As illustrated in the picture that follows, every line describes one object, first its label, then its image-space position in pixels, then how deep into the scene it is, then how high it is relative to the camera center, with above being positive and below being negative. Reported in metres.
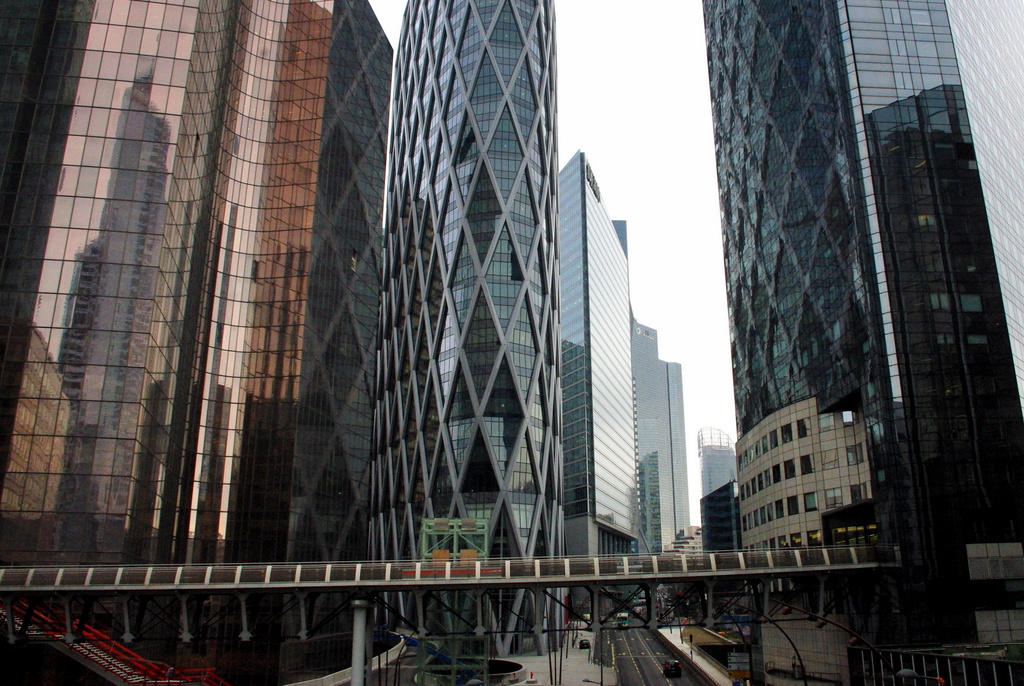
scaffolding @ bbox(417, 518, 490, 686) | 45.25 -2.75
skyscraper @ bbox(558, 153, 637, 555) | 178.58 +23.74
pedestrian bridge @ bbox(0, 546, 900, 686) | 42.34 -0.63
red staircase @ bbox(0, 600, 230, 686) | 45.25 -4.90
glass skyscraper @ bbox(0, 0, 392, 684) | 56.50 +23.46
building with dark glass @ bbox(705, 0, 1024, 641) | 51.62 +20.63
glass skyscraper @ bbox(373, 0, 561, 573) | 120.19 +42.09
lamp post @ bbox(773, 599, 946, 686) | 29.26 -3.32
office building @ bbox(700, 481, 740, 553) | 168.88 +11.17
